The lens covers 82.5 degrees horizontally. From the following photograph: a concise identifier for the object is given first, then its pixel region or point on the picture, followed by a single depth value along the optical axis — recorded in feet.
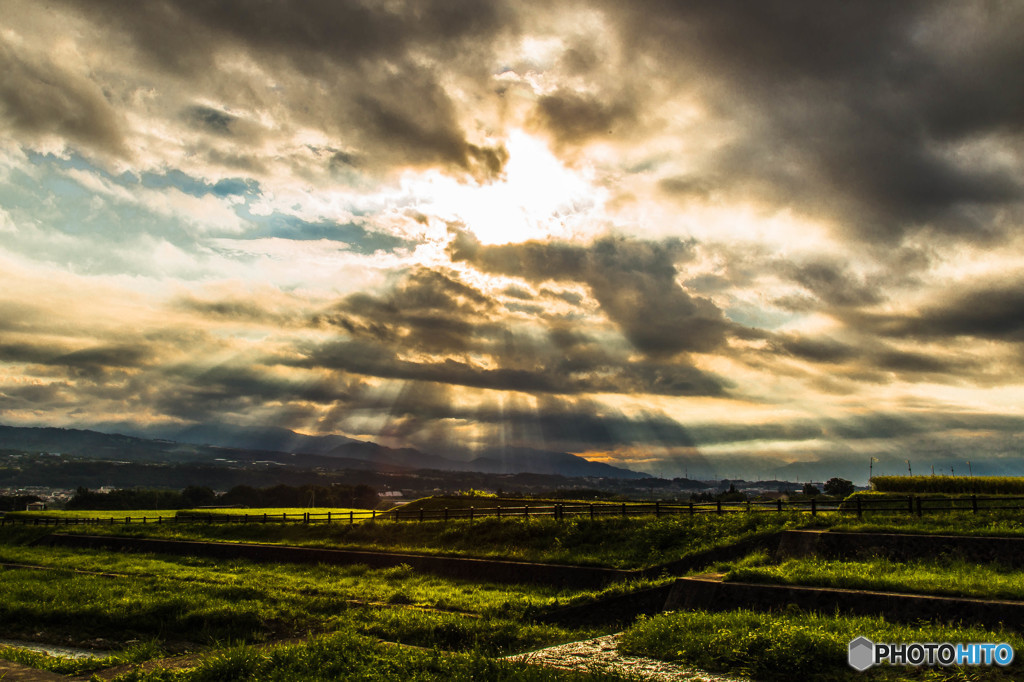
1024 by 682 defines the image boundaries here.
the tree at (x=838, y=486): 294.39
